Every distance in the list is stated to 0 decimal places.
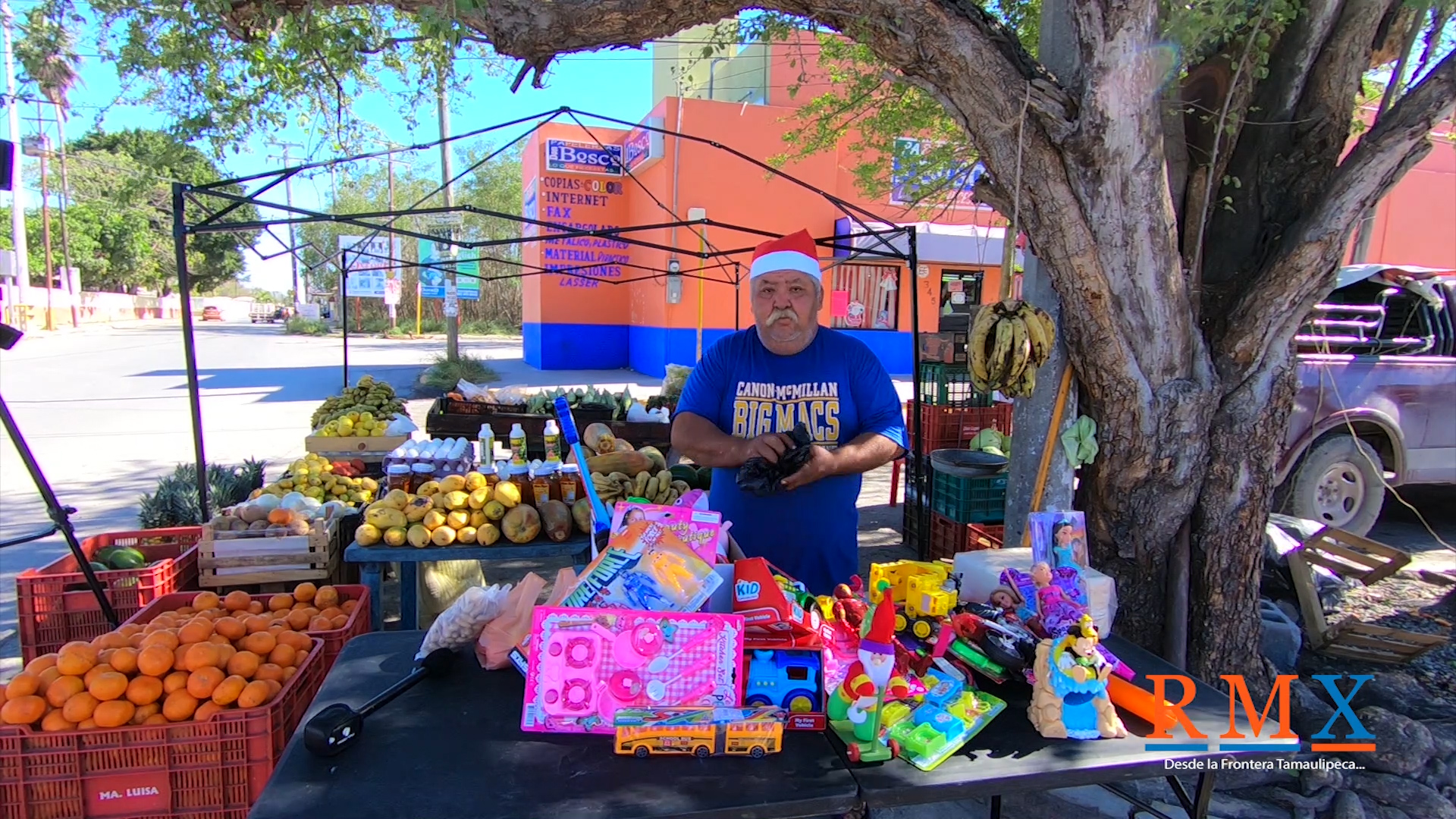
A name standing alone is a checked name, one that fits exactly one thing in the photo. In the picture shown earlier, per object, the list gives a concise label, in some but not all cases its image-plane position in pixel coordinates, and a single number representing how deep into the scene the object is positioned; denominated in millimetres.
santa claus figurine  1675
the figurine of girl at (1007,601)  2141
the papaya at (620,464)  5531
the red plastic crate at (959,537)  4289
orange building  16219
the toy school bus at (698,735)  1630
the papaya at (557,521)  3943
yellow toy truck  2115
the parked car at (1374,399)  5996
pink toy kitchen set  1702
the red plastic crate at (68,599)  3543
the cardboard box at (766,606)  1804
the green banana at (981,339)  3057
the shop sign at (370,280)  20747
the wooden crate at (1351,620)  4195
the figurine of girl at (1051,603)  2000
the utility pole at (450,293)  15359
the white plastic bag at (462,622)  2074
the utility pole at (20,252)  25922
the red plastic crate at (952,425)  6922
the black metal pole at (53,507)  3059
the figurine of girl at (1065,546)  2271
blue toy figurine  1755
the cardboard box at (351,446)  6457
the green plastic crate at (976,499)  5336
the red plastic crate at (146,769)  2305
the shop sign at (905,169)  7202
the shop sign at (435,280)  18275
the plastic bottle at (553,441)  4689
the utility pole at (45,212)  33625
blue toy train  1752
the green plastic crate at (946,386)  6902
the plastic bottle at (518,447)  4543
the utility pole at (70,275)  37719
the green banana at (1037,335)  3010
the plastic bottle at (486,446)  4887
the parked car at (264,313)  66375
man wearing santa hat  2783
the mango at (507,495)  4012
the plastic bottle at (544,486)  4160
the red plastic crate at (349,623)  3080
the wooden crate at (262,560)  3994
